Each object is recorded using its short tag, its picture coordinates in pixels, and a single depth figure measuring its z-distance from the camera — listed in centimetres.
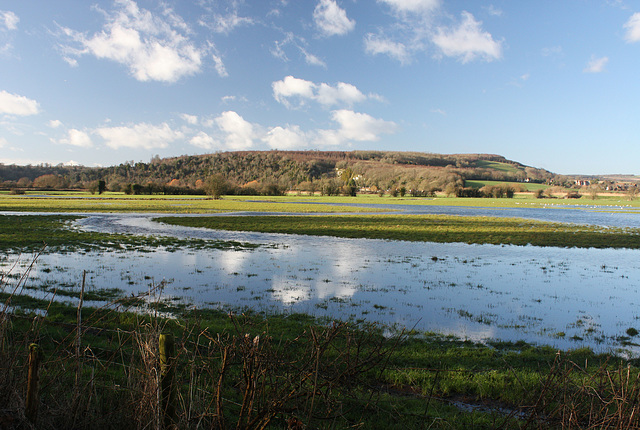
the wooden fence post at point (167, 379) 326
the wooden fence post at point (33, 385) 327
